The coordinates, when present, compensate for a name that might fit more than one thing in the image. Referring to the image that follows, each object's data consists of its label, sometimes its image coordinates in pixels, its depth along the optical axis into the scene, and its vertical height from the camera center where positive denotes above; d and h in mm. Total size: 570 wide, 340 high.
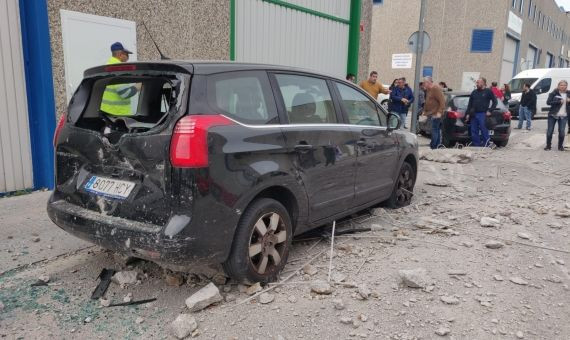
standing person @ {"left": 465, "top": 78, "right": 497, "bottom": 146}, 10797 -631
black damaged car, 3029 -654
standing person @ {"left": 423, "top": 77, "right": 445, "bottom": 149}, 11055 -658
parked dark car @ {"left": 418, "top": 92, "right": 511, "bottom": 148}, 11383 -1040
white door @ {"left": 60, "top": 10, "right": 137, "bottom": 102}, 6113 +398
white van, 21547 +75
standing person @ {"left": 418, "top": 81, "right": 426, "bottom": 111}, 15053 -590
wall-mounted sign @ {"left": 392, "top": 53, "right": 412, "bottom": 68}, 31203 +1202
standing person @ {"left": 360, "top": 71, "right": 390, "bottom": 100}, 11086 -188
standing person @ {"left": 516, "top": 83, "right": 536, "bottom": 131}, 16516 -739
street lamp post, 11672 +592
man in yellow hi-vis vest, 3889 -251
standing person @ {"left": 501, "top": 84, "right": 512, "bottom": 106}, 19625 -415
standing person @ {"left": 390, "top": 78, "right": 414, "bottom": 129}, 11211 -453
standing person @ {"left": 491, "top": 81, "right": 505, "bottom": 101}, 15512 -281
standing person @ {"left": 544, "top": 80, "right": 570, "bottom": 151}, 10977 -594
